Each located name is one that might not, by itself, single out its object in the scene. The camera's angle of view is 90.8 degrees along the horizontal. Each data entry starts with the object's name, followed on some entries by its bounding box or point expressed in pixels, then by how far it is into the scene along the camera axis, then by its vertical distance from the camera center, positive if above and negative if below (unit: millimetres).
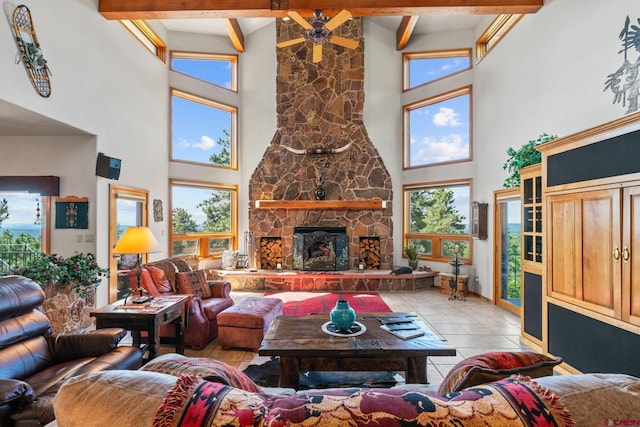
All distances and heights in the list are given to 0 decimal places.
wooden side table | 2787 -880
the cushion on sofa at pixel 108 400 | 812 -481
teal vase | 2613 -807
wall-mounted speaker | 4266 +739
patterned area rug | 5012 -1421
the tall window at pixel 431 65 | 6425 +3315
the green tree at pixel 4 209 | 4275 +141
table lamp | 2881 -214
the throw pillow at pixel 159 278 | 3641 -683
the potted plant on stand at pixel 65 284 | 3312 -718
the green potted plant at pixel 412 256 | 6586 -746
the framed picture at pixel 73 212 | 4219 +101
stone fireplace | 6965 +1387
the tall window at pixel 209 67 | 6555 +3342
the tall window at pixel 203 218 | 6398 +41
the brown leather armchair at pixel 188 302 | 3514 -1018
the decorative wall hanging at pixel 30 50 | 3205 +1777
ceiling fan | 3979 +2554
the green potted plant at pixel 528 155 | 3848 +816
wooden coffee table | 2285 -955
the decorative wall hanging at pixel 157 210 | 5723 +177
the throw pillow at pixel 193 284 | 3920 -812
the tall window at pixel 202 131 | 6484 +1933
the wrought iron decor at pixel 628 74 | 3004 +1452
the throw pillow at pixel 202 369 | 1146 -578
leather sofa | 1881 -902
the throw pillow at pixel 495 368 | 1211 -592
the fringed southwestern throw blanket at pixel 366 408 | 779 -485
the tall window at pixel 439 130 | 6328 +1919
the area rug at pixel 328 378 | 2709 -1417
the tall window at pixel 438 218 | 6277 +51
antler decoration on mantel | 6934 +1545
